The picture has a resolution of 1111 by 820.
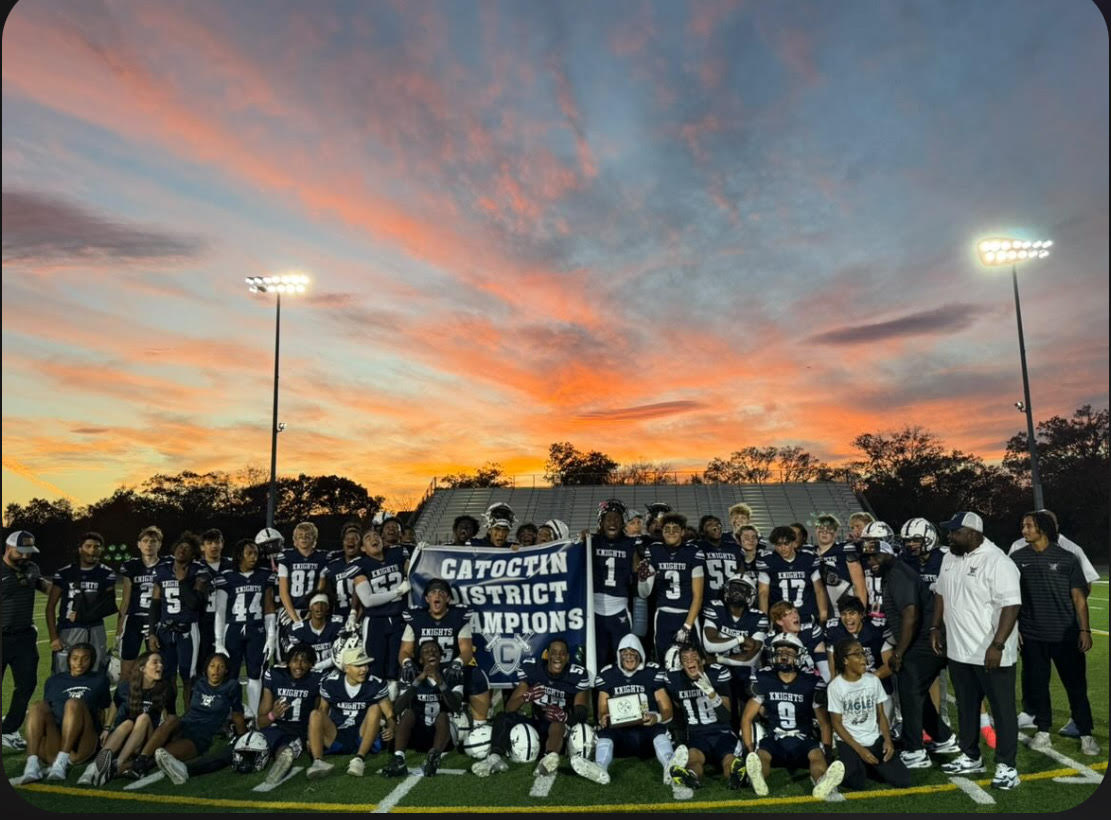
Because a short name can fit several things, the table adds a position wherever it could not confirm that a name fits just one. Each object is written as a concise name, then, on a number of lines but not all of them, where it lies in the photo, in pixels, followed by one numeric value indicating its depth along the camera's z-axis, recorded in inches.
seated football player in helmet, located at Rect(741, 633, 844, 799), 246.2
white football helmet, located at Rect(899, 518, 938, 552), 265.0
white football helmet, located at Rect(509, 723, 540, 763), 262.8
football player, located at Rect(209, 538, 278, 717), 317.1
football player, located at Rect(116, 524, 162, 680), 319.6
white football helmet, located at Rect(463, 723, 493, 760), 265.1
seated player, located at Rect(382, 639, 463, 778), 267.0
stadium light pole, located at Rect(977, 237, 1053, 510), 931.3
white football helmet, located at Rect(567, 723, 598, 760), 253.9
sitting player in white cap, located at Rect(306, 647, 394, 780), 269.7
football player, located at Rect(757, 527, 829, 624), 300.0
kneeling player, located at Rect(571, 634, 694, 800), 257.1
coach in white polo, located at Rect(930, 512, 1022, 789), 230.2
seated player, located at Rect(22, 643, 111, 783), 258.2
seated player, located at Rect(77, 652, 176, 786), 250.2
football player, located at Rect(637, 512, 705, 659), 302.2
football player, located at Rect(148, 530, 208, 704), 311.6
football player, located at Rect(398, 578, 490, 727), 283.9
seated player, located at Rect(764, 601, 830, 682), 270.2
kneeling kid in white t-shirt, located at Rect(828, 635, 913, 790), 241.1
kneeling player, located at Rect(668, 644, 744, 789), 241.3
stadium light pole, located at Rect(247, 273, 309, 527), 996.6
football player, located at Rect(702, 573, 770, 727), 278.5
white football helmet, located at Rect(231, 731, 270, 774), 259.3
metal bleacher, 1932.8
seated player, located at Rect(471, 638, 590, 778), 261.9
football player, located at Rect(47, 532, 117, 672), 317.4
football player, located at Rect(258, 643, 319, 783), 269.9
